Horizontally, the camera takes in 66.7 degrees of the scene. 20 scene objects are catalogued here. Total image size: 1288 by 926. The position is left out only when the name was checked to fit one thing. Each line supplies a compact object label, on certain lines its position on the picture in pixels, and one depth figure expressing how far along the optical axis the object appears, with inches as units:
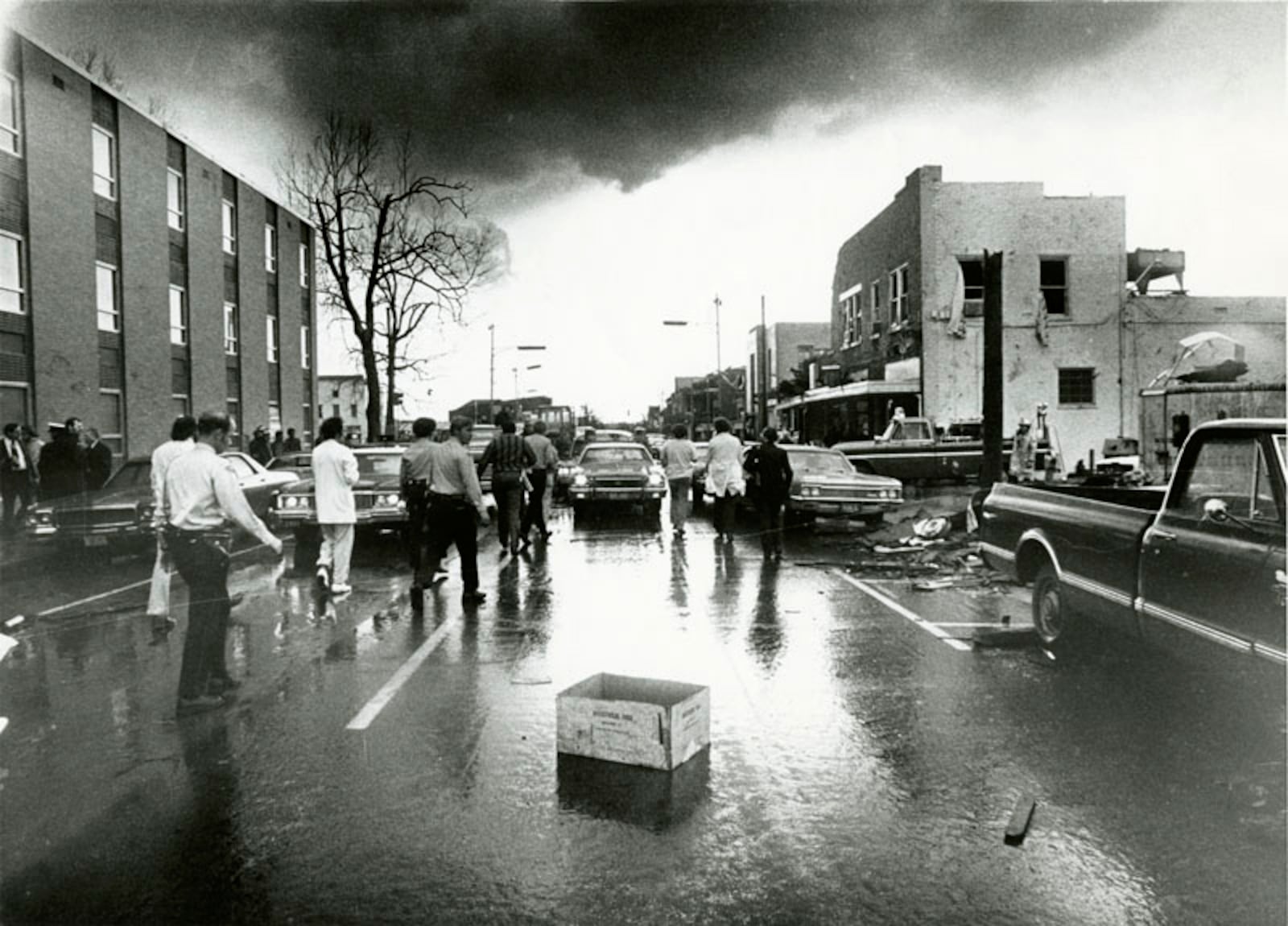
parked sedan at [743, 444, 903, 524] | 623.8
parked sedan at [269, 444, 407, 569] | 503.5
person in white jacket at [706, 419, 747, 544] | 538.3
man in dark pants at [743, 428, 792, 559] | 510.3
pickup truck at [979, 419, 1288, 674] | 184.1
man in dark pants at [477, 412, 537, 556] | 479.2
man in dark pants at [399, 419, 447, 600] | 373.1
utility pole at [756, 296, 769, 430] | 1485.0
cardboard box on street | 180.9
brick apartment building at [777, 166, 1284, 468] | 1111.6
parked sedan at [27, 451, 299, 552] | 483.8
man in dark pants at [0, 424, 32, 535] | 577.9
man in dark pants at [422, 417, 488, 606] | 360.5
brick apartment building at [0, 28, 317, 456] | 830.5
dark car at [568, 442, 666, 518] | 689.0
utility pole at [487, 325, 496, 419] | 566.1
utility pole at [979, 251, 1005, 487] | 534.9
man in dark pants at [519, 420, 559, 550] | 548.7
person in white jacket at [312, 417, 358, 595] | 366.3
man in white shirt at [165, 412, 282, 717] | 222.5
